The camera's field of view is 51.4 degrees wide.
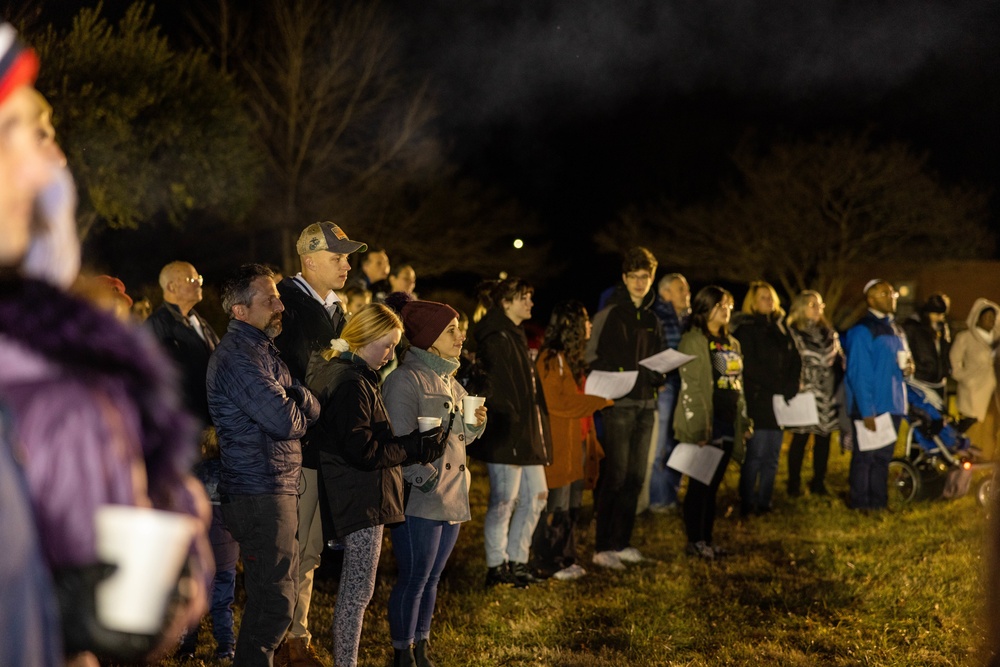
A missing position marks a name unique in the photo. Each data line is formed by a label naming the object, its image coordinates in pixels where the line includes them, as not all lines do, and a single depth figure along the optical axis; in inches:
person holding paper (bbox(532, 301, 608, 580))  298.0
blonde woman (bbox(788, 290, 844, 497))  415.8
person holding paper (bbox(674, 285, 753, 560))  312.0
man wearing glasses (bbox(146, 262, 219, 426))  233.0
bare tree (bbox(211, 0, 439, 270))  880.9
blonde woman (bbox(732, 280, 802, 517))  382.0
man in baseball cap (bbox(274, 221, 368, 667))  201.2
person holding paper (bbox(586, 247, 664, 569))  307.1
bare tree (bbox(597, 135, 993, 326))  1318.9
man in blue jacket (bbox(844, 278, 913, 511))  391.2
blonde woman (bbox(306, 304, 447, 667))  188.4
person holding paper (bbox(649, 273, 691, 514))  370.6
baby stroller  401.4
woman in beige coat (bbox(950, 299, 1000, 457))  465.9
